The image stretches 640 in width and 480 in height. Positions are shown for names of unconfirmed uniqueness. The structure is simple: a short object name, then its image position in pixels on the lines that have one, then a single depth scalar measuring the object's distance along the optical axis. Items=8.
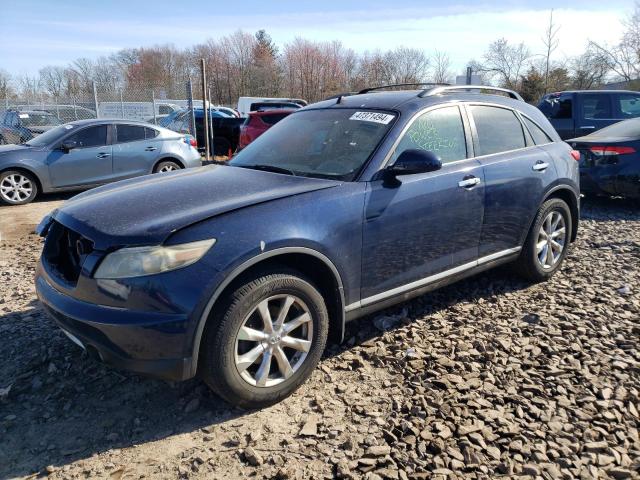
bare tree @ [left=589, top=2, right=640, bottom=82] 38.06
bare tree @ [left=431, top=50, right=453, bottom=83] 35.88
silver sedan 8.75
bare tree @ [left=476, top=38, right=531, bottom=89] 36.28
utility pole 12.76
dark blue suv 2.53
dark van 11.02
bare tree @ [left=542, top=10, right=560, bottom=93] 31.69
